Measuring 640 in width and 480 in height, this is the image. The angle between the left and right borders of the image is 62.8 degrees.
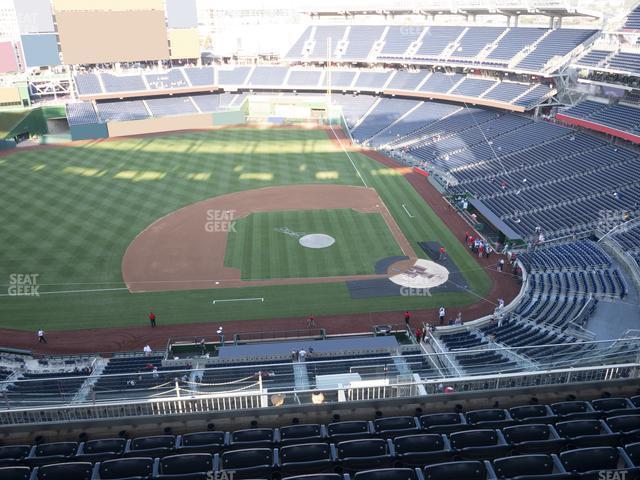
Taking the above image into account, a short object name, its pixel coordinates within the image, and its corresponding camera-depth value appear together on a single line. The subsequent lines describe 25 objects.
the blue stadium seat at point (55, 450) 8.61
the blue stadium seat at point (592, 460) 7.59
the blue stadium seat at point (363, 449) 8.26
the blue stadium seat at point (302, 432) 9.01
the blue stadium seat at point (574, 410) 9.16
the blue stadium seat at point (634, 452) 7.71
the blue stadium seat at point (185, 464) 7.97
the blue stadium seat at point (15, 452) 8.52
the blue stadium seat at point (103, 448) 8.45
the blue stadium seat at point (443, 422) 8.98
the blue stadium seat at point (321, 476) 7.37
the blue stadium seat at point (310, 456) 7.94
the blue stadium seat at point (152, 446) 8.48
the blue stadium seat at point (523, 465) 7.61
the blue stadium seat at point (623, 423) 8.65
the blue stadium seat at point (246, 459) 7.98
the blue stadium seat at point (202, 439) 8.89
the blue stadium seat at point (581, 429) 8.59
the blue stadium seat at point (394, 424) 9.20
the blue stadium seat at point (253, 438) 8.60
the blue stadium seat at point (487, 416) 9.35
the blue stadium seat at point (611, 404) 9.54
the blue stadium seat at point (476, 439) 8.41
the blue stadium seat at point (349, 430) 8.79
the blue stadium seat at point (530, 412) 9.48
